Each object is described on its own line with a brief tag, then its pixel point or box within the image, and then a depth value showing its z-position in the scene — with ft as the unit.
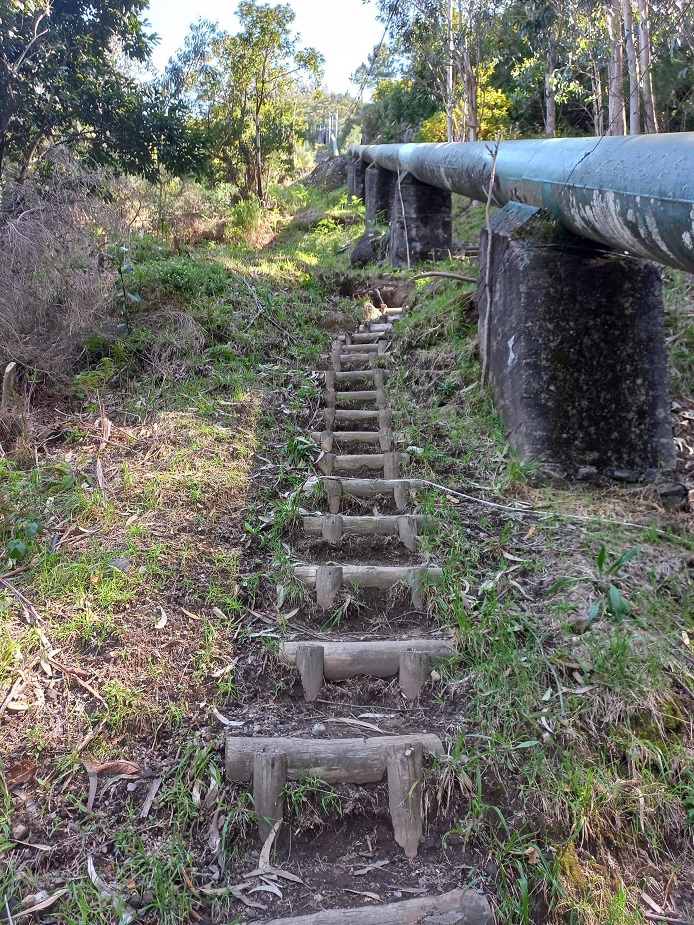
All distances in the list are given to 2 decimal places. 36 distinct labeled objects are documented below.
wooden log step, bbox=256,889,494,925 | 6.11
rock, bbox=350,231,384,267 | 33.58
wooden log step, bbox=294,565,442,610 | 10.30
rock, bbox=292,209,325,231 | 49.47
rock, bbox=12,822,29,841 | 6.75
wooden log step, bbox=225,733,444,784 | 7.50
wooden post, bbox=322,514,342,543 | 11.69
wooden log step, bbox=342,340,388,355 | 20.71
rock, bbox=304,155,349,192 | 67.15
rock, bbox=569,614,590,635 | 8.81
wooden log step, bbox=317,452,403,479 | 14.10
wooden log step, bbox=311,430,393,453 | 14.89
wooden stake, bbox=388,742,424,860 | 6.99
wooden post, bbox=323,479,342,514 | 12.76
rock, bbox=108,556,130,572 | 10.28
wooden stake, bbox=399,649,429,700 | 8.70
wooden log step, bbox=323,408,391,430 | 16.05
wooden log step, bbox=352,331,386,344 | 21.81
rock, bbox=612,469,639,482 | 12.28
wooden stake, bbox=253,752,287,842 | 7.11
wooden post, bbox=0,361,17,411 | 13.71
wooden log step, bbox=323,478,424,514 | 12.80
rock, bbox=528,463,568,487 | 12.37
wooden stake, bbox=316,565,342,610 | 10.25
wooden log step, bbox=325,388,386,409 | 17.20
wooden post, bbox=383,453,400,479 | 13.82
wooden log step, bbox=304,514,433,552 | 11.75
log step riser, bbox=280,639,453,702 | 8.79
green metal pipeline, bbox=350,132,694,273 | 8.59
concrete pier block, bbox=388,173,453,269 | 29.40
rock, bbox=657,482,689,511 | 11.63
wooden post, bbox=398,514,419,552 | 11.49
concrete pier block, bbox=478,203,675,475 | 12.42
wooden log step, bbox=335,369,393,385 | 18.45
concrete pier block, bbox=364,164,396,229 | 41.14
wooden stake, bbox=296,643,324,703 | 8.76
